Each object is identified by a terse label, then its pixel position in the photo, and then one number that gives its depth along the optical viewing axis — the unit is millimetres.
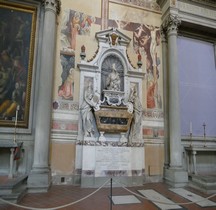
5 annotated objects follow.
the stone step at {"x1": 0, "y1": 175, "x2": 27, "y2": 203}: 4341
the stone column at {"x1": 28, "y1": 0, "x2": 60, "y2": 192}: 5582
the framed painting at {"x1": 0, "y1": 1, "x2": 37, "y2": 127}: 6141
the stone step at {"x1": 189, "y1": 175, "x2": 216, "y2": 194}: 5902
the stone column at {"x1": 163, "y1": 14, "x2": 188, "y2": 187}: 6797
